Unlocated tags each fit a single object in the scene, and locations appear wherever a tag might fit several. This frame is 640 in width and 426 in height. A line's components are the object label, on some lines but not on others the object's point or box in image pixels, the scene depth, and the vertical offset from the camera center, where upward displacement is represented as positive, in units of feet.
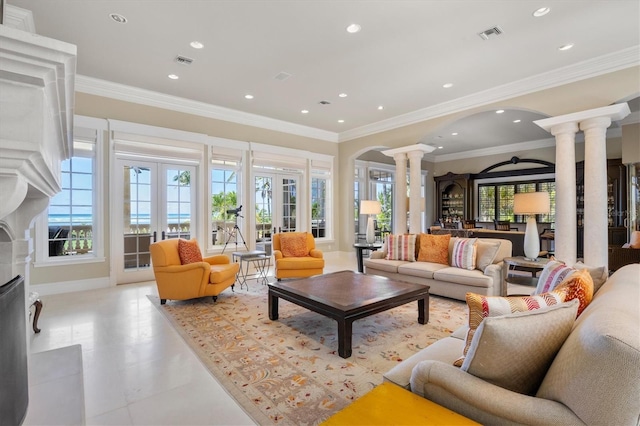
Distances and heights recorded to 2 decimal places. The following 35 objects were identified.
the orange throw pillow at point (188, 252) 14.02 -1.56
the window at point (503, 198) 29.84 +1.74
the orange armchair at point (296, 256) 17.01 -2.22
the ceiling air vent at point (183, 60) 13.46 +6.75
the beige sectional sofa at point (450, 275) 13.08 -2.65
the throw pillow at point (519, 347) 3.77 -1.60
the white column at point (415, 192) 20.88 +1.59
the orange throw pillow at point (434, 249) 15.65 -1.66
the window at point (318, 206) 25.52 +0.83
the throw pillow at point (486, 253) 13.85 -1.65
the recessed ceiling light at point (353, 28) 11.24 +6.70
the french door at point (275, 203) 22.52 +0.99
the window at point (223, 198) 20.17 +1.24
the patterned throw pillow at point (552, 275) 6.57 -1.31
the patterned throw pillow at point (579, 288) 5.35 -1.25
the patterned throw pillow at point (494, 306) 4.50 -1.30
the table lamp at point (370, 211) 21.17 +0.34
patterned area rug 6.83 -3.85
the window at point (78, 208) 15.35 +0.46
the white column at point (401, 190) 22.08 +1.81
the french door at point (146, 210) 17.12 +0.42
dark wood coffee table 8.84 -2.55
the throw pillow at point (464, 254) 14.17 -1.74
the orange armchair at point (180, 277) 13.16 -2.50
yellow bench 3.29 -2.14
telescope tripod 20.61 -1.15
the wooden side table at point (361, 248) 19.89 -2.00
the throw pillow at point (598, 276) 6.99 -1.36
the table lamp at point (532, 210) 13.24 +0.22
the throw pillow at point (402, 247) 16.58 -1.65
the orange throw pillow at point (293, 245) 18.01 -1.63
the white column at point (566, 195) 14.84 +0.94
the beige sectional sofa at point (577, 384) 2.98 -1.82
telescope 19.16 +0.35
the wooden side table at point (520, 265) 11.10 -2.06
